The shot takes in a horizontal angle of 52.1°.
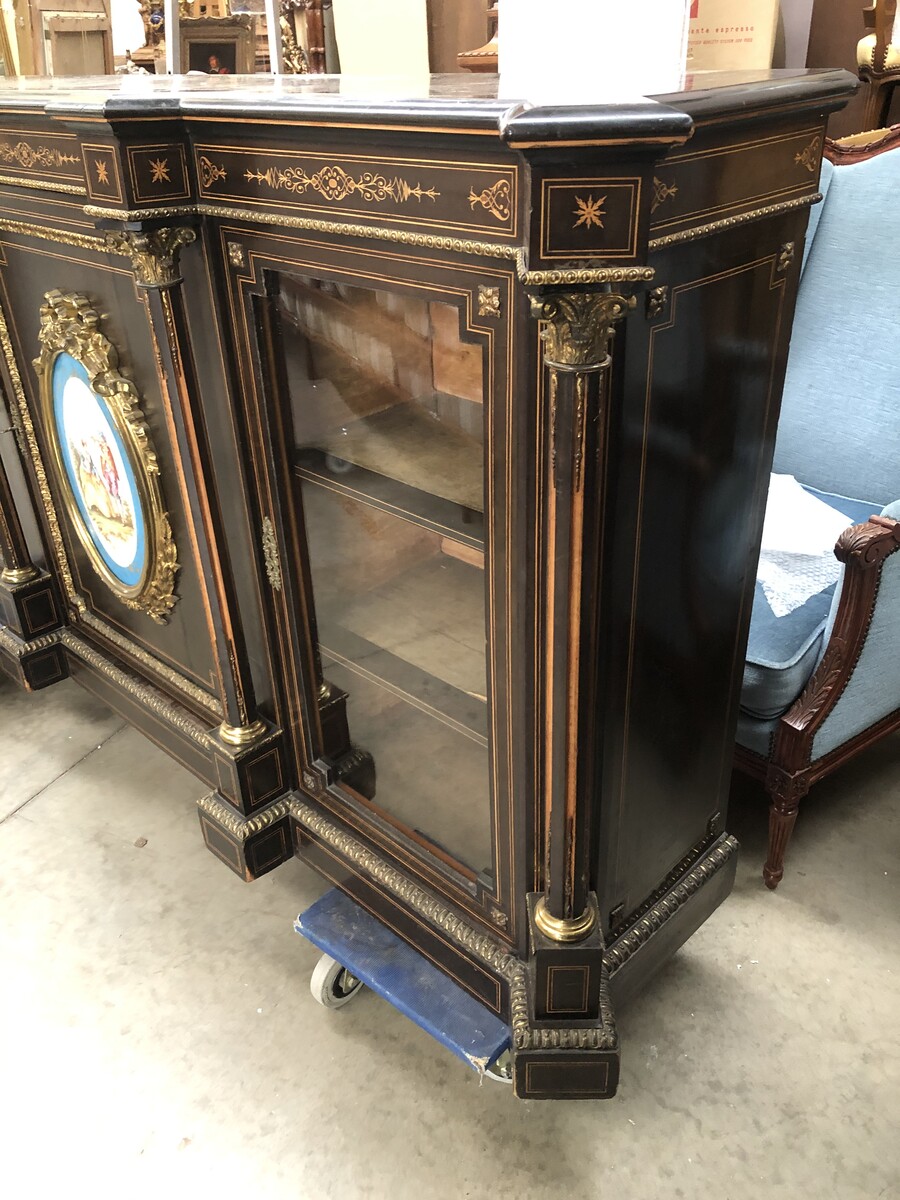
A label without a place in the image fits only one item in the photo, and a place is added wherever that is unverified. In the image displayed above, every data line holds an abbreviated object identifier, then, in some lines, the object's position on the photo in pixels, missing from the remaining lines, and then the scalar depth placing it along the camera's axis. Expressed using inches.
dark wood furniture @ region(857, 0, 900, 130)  66.6
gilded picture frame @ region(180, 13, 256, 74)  69.3
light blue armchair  55.4
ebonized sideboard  29.6
